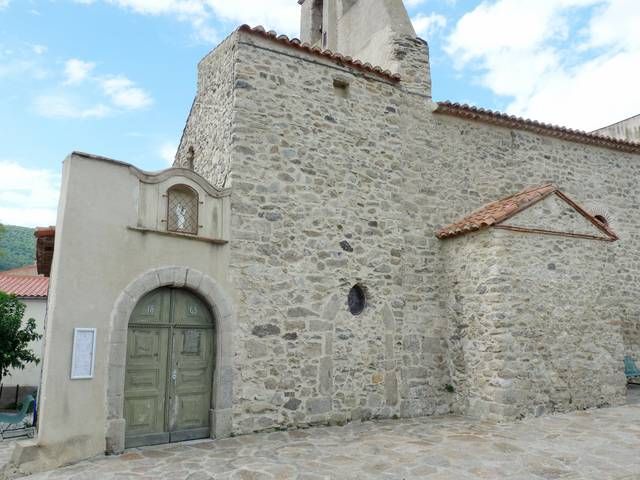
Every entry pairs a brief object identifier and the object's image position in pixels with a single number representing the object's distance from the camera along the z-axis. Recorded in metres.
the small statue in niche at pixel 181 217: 6.60
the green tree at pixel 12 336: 9.23
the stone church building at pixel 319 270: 5.89
